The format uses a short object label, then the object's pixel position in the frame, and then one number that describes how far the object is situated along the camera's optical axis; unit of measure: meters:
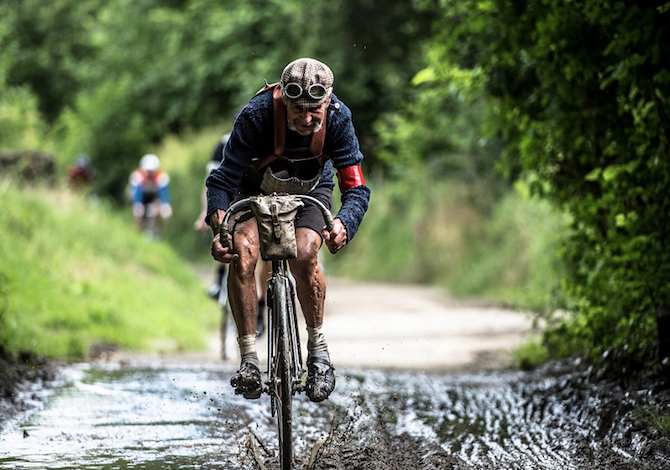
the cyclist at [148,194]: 42.94
